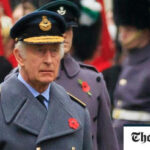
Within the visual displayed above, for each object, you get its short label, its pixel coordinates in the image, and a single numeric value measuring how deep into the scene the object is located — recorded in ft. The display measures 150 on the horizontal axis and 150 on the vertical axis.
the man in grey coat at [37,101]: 41.72
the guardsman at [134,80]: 63.11
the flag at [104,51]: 80.72
